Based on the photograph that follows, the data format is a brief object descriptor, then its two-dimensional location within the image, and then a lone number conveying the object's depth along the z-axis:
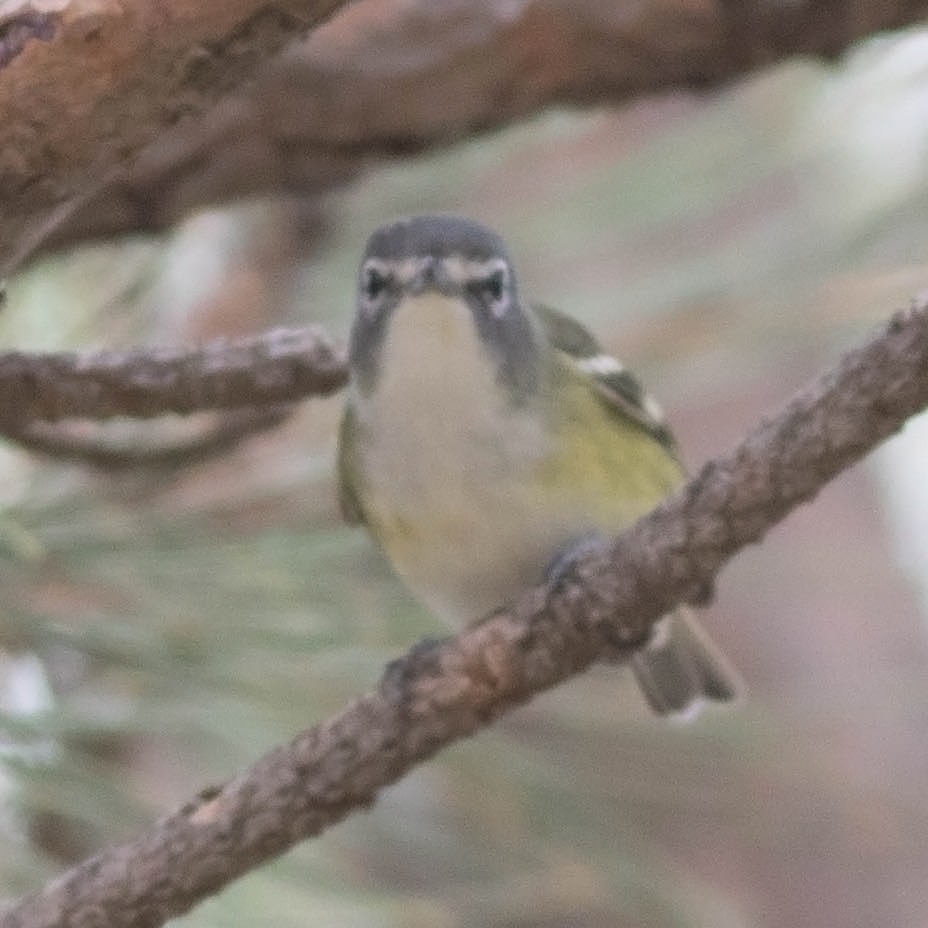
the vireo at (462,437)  2.65
